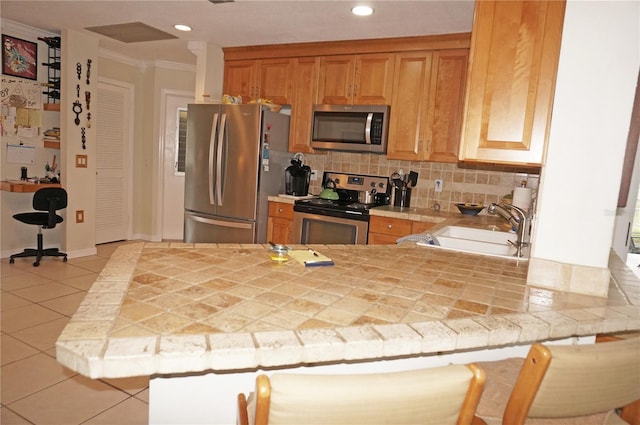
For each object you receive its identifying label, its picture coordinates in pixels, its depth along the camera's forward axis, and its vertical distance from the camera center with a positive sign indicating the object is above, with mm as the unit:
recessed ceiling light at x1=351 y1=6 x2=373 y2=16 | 3005 +1179
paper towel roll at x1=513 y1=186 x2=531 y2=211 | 3117 -115
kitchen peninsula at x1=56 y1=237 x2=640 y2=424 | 845 -376
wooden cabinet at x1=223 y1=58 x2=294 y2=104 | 4129 +857
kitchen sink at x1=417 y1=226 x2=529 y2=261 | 2604 -398
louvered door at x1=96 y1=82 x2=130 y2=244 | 5274 -158
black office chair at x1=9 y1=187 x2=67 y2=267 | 4180 -721
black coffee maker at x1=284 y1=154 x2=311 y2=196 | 4121 -141
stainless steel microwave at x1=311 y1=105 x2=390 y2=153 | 3682 +386
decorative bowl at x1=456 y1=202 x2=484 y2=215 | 3570 -254
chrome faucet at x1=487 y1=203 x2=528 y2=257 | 2004 -190
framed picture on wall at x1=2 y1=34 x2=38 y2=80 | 4242 +904
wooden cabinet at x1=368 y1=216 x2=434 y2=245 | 3387 -453
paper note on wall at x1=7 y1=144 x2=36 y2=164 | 4371 -109
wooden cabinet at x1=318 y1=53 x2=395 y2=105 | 3709 +835
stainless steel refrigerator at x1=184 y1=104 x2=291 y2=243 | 3840 -71
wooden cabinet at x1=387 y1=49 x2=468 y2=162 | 3453 +606
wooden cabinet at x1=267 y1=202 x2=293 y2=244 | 3908 -560
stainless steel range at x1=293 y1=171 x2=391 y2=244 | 3547 -376
